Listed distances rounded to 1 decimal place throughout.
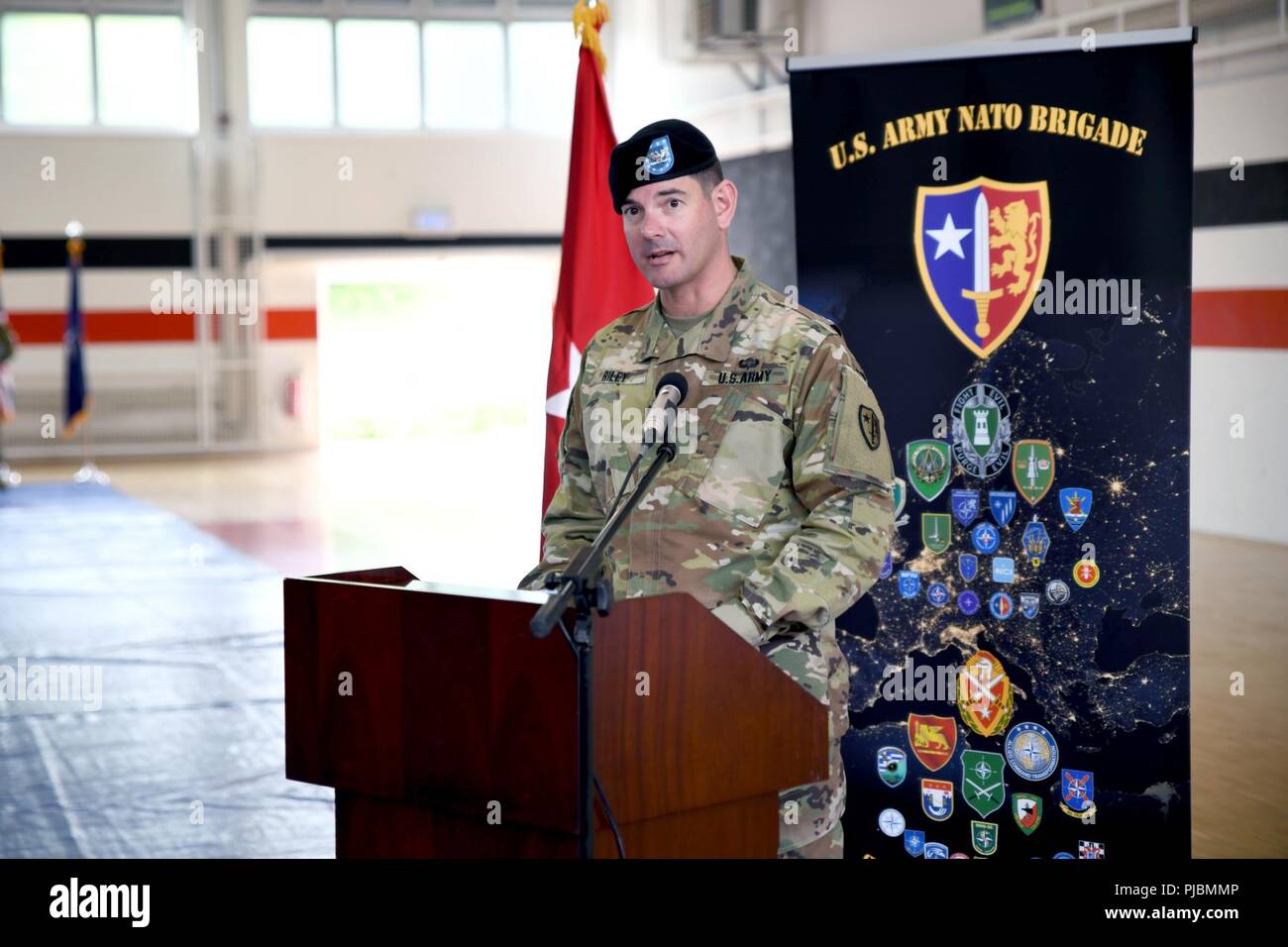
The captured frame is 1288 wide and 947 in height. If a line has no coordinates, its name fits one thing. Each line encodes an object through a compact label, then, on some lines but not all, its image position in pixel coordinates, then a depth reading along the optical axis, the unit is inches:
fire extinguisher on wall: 650.8
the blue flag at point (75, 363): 566.6
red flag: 153.4
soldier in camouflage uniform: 84.2
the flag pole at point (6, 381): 500.7
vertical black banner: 126.8
